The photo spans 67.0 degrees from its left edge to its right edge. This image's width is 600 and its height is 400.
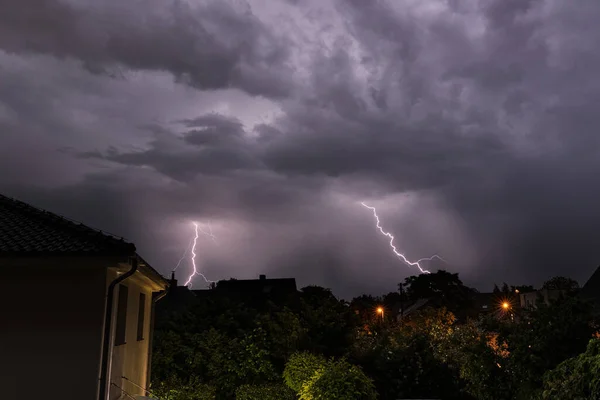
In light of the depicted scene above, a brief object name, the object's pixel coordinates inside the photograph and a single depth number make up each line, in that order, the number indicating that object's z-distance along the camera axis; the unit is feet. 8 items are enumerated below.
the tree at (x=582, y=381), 13.96
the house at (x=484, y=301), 175.63
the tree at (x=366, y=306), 106.11
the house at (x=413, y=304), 170.11
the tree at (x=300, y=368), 42.50
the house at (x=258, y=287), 129.84
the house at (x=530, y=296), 102.11
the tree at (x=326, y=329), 51.01
